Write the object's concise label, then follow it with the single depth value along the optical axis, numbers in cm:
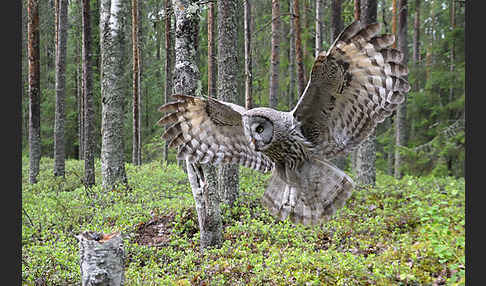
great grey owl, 288
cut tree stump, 433
